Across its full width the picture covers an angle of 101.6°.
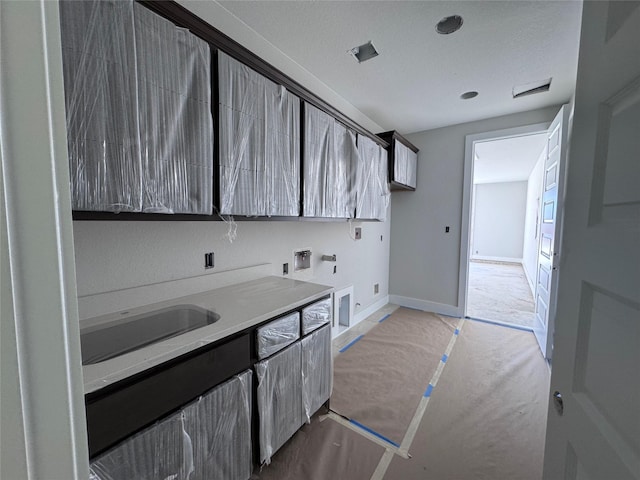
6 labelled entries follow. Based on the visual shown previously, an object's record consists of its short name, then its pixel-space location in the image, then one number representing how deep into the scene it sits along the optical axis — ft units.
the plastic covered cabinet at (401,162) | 9.76
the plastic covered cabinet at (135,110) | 2.75
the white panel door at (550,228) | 7.43
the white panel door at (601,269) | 1.56
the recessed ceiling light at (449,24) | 5.13
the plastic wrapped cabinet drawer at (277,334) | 4.06
